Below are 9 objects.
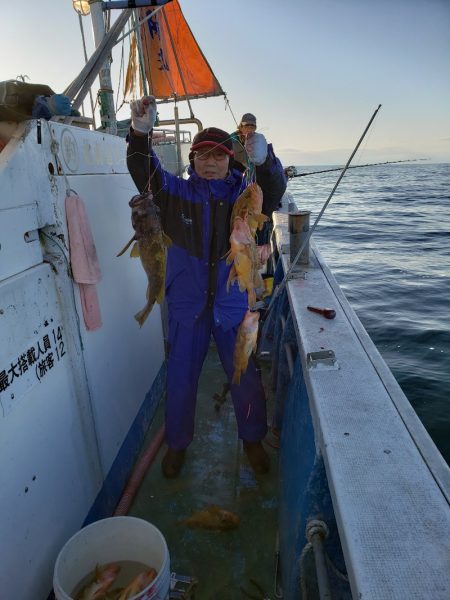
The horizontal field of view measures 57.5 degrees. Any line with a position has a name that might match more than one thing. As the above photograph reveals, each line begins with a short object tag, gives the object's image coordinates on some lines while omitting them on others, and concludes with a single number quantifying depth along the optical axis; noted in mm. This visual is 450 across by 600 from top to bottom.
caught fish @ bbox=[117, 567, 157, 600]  2076
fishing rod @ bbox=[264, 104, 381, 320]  2579
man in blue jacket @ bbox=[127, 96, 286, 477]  2873
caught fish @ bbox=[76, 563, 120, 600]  2162
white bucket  2174
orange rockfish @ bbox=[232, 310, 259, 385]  2809
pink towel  2441
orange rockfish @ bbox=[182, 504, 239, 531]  2910
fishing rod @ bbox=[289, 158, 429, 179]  5618
